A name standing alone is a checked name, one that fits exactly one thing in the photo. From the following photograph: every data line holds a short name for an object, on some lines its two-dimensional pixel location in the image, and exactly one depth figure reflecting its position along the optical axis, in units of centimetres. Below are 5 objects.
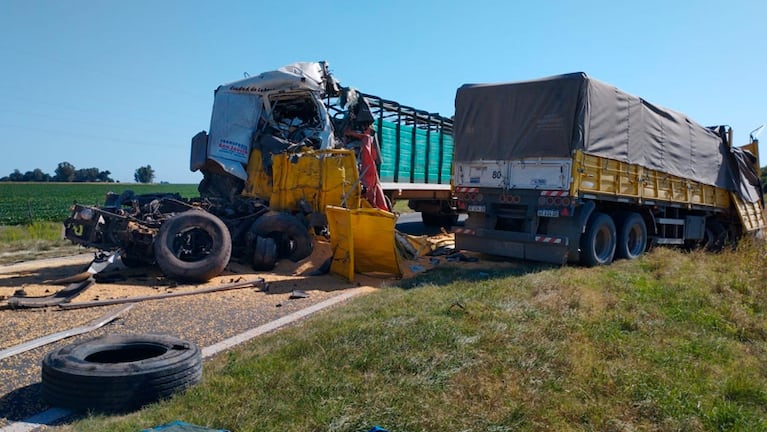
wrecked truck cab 1139
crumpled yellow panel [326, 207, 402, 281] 880
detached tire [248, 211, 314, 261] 954
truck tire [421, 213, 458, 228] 1700
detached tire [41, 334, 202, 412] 389
